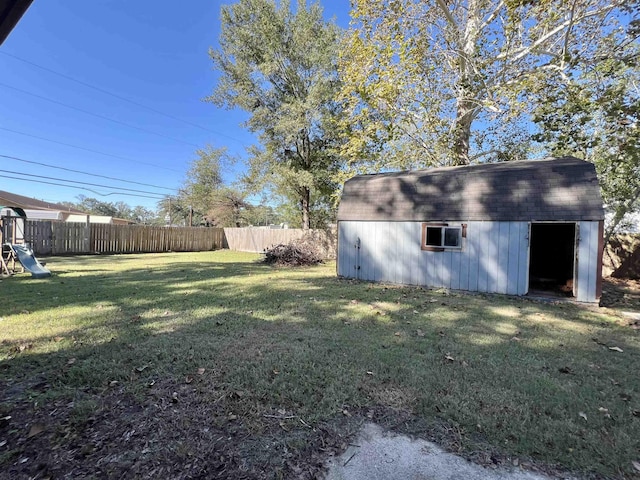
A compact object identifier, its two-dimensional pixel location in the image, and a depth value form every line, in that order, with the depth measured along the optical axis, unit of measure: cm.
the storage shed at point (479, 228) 669
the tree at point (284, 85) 1559
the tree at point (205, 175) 2933
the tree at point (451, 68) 911
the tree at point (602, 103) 624
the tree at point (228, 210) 2756
